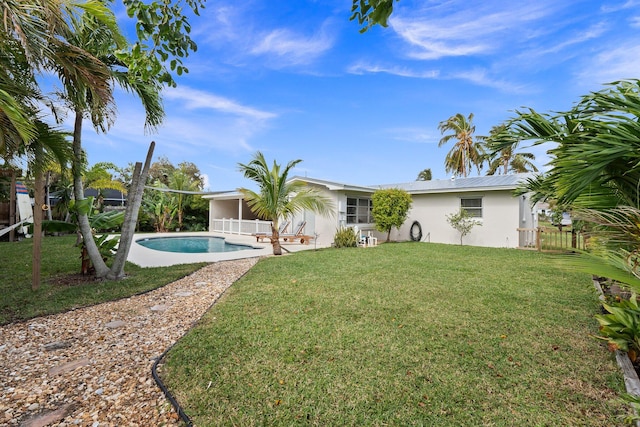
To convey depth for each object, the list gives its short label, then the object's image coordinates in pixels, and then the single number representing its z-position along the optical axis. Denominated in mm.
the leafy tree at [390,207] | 14555
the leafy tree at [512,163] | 30938
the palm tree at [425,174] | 43156
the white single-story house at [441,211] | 13531
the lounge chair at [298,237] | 14531
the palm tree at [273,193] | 10727
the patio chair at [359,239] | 13852
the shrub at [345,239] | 13367
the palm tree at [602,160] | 1848
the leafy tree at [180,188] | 22391
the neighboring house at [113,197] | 27512
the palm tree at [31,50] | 3287
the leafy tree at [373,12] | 1896
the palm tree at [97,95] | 4879
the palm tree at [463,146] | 28125
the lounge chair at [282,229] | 15066
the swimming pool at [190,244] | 14500
